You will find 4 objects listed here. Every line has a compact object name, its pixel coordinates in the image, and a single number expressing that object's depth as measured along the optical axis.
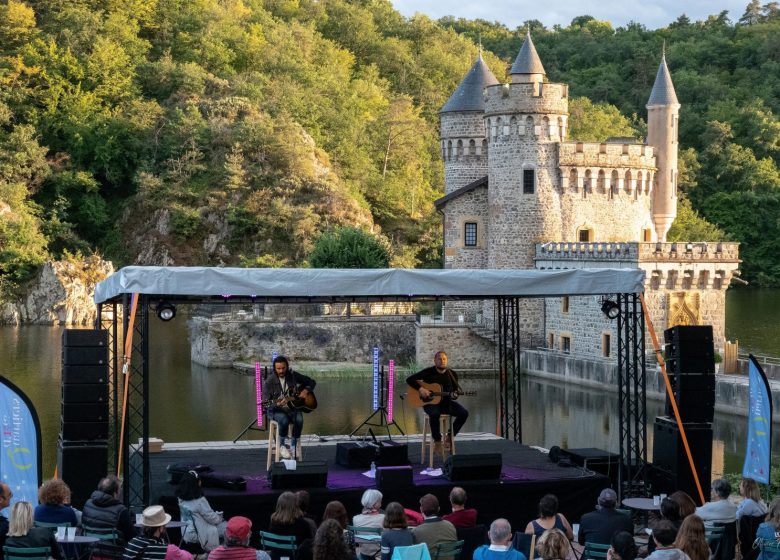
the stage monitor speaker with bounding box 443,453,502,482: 13.98
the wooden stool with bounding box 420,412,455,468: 15.65
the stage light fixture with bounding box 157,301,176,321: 14.64
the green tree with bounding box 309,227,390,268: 46.25
